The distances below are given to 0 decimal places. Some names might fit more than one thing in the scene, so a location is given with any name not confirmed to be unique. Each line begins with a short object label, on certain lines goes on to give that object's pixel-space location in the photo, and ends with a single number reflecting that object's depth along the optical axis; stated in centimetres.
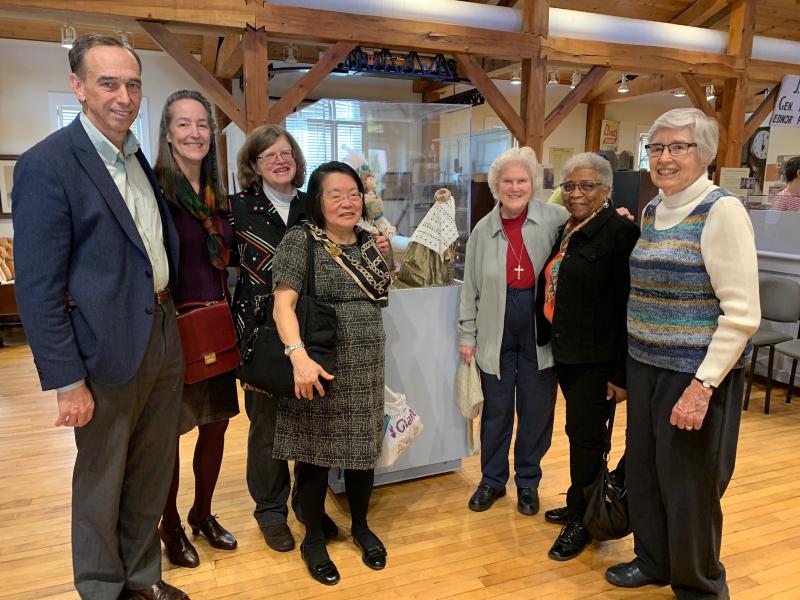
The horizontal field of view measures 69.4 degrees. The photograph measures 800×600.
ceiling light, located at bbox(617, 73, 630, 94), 701
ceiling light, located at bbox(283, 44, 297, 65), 490
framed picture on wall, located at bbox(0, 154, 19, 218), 620
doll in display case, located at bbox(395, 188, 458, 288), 258
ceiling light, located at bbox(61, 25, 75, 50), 405
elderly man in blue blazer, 138
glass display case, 374
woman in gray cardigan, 223
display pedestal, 250
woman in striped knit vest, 153
